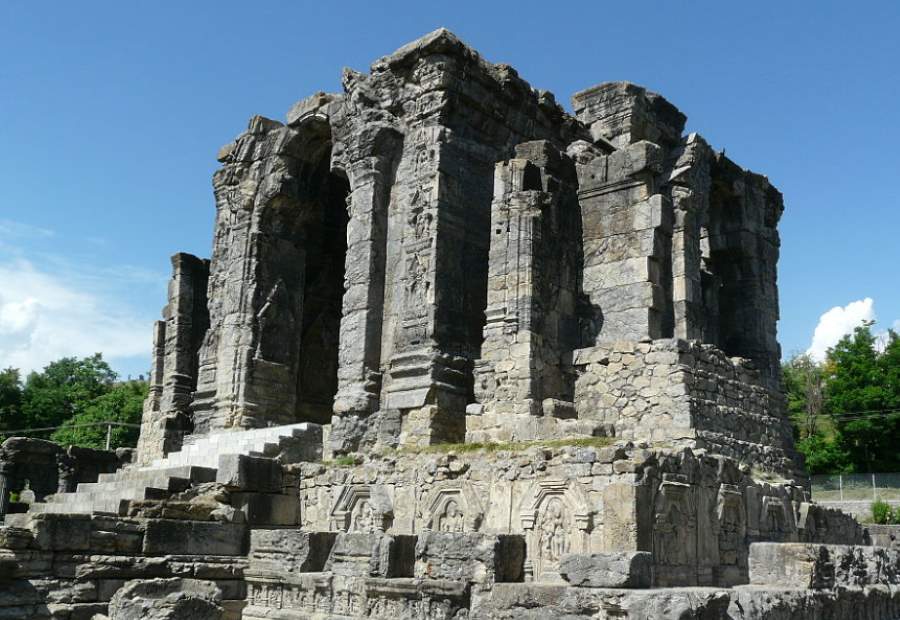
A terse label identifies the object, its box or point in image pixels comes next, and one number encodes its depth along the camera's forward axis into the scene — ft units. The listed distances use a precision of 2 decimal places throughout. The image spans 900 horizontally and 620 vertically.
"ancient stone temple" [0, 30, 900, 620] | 30.81
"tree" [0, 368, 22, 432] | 132.87
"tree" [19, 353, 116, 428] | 137.49
